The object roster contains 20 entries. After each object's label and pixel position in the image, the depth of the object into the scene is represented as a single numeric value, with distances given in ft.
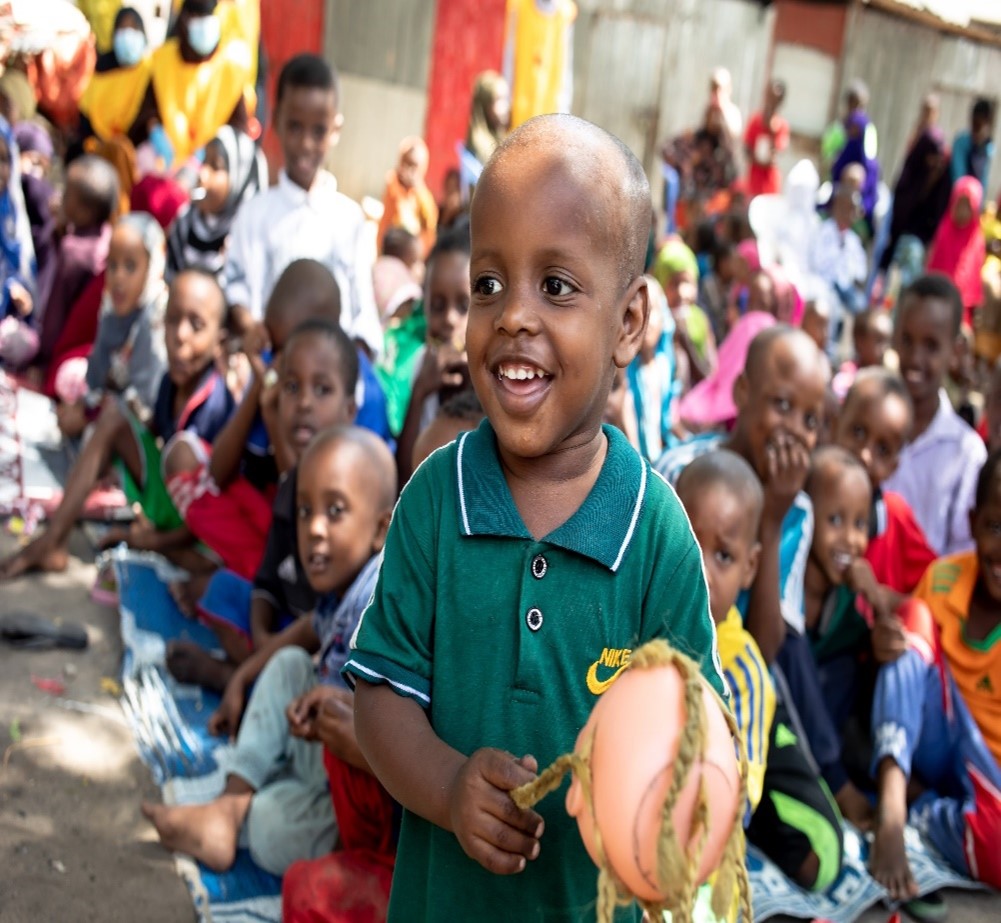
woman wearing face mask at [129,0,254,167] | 21.58
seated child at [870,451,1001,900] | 9.67
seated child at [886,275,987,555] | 13.91
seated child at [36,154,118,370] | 19.24
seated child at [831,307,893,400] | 18.08
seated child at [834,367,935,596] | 12.13
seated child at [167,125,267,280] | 17.33
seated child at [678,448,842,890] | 8.17
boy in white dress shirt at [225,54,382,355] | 14.83
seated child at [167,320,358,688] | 10.61
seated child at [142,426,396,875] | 8.40
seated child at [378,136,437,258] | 27.40
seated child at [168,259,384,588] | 12.30
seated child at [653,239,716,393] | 20.70
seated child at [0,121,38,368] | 18.86
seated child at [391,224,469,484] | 11.42
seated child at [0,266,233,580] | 13.32
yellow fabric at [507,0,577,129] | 30.68
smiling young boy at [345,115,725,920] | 4.26
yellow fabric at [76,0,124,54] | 24.58
